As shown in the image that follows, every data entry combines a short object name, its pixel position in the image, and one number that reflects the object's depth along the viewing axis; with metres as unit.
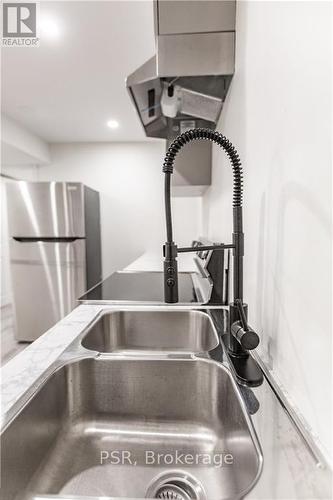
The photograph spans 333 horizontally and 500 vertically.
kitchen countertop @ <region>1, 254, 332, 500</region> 0.30
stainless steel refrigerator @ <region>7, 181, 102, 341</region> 2.46
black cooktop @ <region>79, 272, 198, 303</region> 1.08
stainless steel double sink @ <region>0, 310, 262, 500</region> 0.45
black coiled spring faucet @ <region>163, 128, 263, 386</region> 0.53
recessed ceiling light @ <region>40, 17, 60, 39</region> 1.40
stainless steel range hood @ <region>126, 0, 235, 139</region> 0.92
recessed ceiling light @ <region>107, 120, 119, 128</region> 2.69
